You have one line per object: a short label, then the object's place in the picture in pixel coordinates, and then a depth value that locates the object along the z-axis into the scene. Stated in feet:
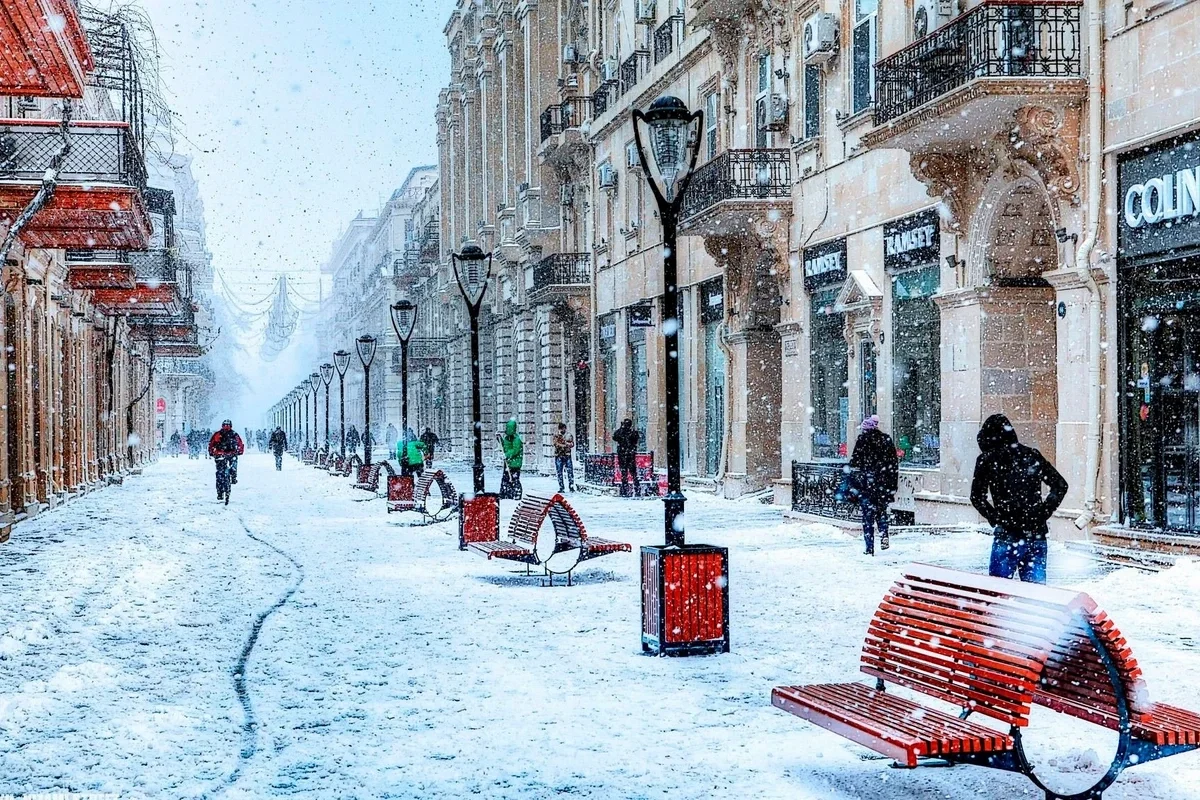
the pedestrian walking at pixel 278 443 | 194.51
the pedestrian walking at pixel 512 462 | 89.91
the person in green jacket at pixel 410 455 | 95.50
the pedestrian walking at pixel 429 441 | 129.59
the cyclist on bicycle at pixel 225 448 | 95.66
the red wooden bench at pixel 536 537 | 45.19
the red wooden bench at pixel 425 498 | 73.15
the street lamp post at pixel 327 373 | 207.39
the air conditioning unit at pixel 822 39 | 74.95
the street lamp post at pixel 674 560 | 30.71
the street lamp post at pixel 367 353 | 123.65
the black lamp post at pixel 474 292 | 60.70
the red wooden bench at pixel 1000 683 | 17.29
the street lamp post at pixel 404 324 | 100.55
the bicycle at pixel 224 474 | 97.96
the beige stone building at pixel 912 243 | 50.03
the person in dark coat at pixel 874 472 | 52.49
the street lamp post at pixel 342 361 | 160.04
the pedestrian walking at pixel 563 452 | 100.27
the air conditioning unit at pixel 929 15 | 62.18
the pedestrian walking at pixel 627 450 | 92.99
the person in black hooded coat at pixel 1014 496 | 34.03
